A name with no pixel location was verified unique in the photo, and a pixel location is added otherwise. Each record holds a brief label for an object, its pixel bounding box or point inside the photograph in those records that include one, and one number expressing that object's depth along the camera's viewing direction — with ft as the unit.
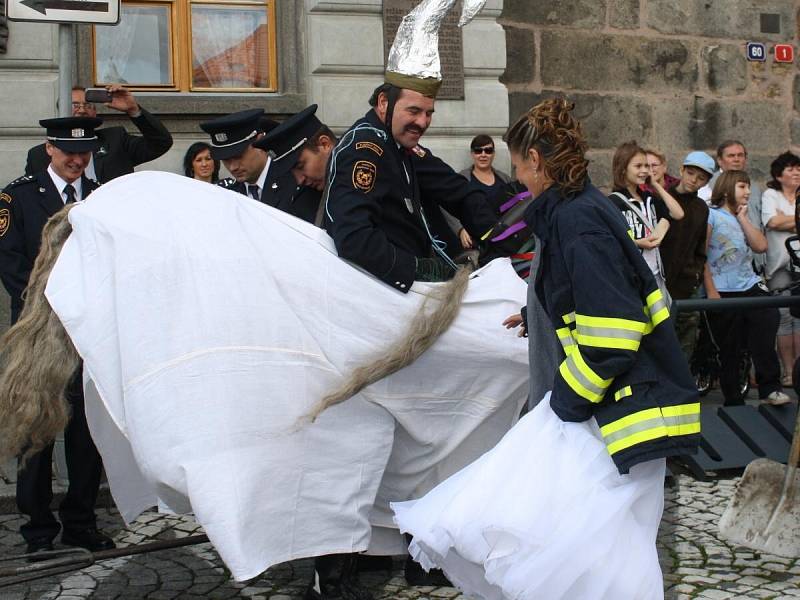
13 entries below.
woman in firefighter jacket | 12.71
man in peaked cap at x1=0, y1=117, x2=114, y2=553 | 19.71
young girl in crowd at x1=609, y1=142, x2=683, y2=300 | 28.22
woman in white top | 32.58
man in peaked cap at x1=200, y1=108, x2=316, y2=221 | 20.86
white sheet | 14.78
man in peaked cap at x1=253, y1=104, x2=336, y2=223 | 17.85
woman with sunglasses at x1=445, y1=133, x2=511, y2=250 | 31.48
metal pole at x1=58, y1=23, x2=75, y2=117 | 22.88
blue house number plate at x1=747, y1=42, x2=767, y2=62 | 39.29
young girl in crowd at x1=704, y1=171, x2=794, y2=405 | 29.58
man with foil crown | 15.99
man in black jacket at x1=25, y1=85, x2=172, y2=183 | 23.16
